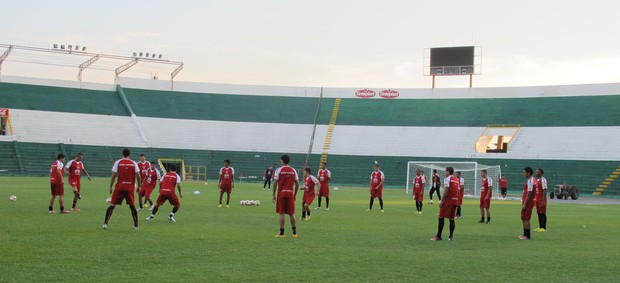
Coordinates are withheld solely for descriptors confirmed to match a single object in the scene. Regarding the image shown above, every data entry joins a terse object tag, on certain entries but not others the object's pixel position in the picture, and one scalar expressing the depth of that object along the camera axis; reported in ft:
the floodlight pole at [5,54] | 240.73
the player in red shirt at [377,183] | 89.66
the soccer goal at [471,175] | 165.78
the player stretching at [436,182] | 106.98
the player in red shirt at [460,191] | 81.78
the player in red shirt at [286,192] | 53.47
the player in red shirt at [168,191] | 64.75
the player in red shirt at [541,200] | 64.03
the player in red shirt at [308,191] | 73.36
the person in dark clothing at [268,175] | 164.25
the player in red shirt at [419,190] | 91.97
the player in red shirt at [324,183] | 88.79
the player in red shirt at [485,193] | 77.36
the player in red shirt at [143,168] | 78.54
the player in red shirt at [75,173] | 74.90
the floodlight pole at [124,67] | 256.11
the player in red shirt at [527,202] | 58.32
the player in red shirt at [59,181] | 69.77
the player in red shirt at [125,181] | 55.57
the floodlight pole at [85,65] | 254.88
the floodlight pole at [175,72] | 266.36
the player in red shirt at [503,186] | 157.46
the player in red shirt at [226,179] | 89.35
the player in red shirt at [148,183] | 76.79
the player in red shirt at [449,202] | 53.93
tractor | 162.47
